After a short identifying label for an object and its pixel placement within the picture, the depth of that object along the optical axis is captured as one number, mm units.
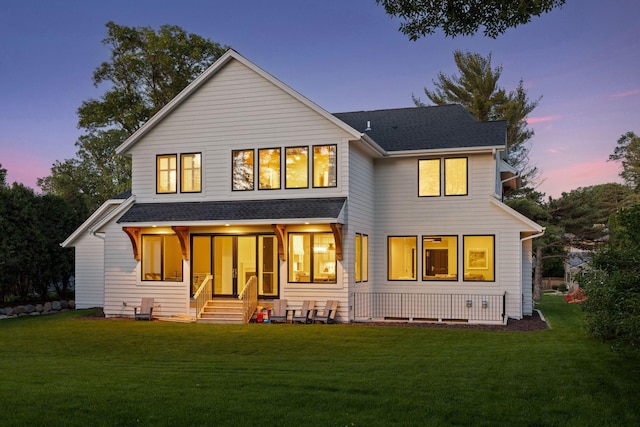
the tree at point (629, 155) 56062
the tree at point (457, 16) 9164
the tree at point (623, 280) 8594
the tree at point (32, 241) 24203
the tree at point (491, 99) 44312
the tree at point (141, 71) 35156
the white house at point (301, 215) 19281
